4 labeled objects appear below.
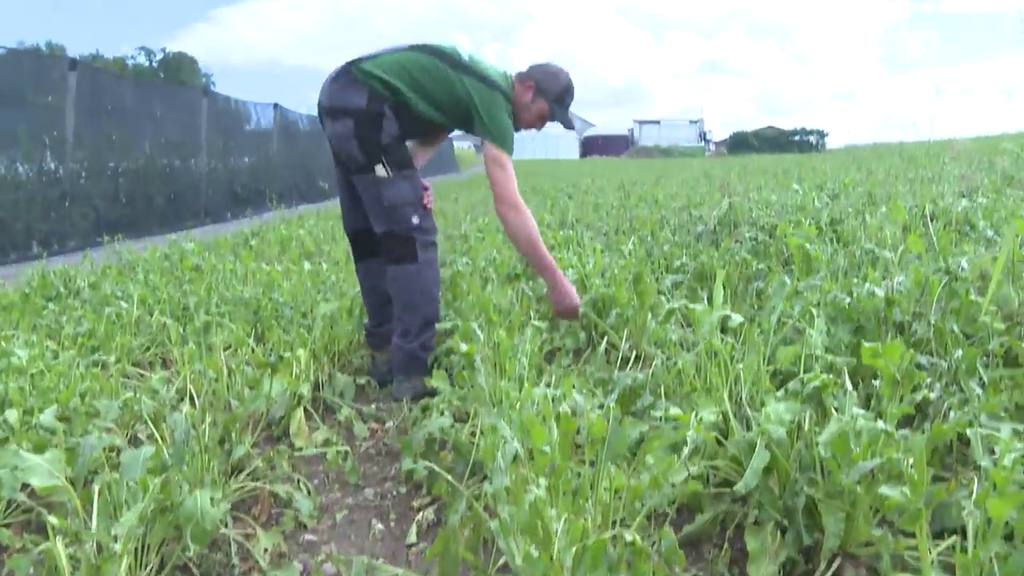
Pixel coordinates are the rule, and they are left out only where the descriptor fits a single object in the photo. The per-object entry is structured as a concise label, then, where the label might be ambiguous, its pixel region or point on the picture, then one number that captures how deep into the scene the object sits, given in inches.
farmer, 126.3
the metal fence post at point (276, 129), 626.1
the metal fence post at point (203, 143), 484.1
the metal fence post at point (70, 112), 344.2
